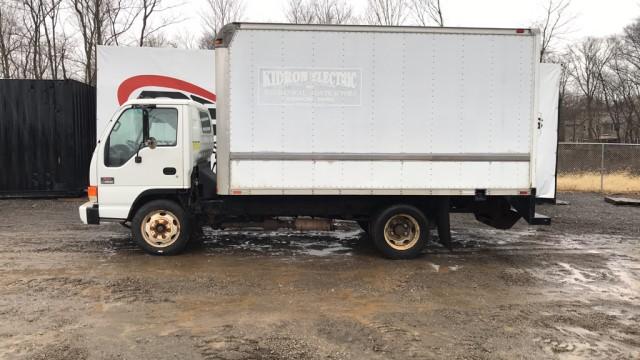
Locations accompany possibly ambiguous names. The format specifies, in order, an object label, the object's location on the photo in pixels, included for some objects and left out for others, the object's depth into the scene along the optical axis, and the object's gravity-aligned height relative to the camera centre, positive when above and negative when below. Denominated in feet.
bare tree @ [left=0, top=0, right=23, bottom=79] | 89.81 +19.89
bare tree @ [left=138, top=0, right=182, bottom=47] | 89.51 +22.25
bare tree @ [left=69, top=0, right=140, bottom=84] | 85.25 +21.53
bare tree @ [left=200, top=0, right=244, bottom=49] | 101.17 +24.32
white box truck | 23.41 +1.41
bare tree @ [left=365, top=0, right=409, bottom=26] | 91.86 +24.73
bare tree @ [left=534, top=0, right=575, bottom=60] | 89.64 +20.02
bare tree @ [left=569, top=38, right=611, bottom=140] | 148.15 +22.29
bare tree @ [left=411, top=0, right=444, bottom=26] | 85.71 +23.22
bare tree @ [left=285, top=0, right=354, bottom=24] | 100.48 +27.15
